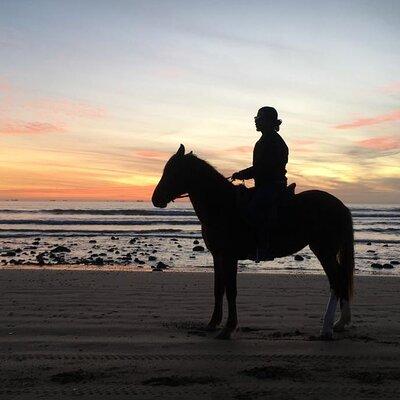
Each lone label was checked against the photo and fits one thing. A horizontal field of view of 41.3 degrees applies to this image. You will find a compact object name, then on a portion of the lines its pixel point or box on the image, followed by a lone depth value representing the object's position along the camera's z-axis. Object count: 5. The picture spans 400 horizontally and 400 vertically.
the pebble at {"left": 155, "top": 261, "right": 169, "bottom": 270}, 16.58
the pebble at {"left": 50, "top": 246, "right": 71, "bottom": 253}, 21.59
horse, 7.06
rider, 6.97
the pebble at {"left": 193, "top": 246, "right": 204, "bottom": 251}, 23.12
